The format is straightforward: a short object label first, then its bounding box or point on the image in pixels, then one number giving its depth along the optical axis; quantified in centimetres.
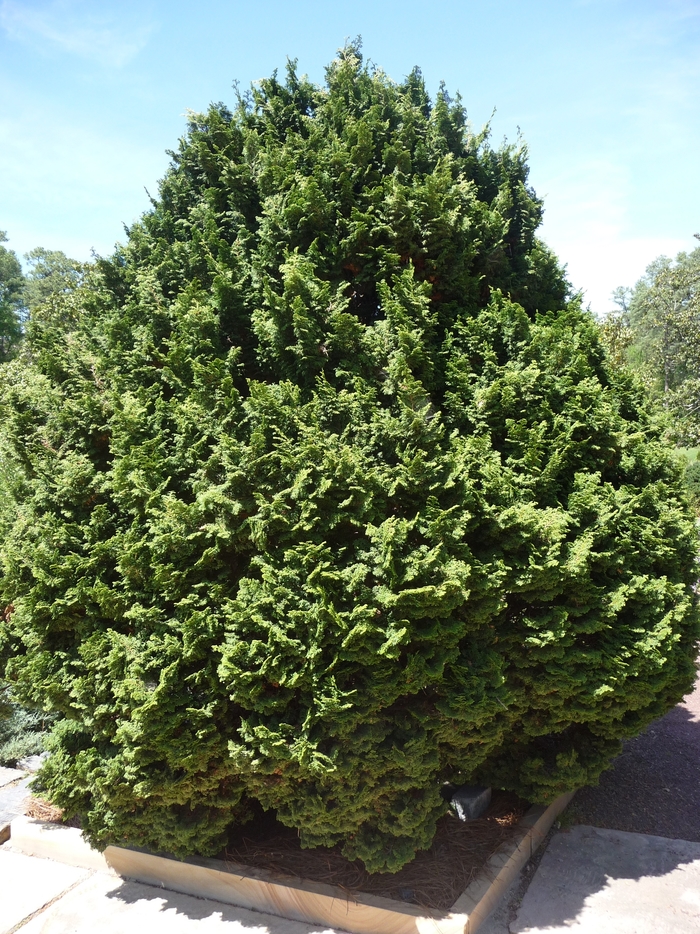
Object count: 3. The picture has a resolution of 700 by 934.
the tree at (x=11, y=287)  4541
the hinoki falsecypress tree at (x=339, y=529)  327
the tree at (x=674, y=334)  2242
